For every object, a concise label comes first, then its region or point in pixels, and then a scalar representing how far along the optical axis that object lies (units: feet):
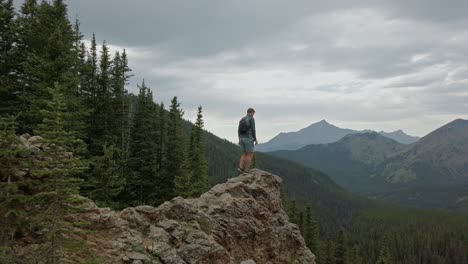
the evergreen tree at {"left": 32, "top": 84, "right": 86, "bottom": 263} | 36.01
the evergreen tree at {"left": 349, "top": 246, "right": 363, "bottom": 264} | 227.65
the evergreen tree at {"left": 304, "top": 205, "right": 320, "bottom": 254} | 216.54
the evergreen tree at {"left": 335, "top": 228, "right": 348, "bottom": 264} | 217.56
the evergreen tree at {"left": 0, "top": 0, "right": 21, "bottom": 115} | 87.92
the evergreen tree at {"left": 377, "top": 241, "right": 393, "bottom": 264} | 188.05
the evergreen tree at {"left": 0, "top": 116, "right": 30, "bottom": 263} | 35.86
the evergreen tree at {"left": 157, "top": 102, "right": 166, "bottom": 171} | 153.91
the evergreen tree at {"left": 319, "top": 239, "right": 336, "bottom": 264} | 228.57
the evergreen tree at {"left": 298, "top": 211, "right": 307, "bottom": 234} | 218.63
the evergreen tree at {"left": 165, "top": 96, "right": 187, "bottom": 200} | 145.38
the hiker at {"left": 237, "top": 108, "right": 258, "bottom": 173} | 70.44
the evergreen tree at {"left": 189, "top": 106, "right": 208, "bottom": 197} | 144.25
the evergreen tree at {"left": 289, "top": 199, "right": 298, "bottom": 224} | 221.87
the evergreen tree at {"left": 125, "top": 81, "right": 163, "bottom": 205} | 132.77
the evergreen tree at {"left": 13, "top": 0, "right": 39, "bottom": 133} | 87.04
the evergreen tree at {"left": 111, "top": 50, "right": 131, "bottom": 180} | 134.72
